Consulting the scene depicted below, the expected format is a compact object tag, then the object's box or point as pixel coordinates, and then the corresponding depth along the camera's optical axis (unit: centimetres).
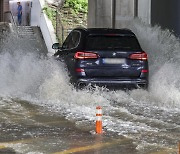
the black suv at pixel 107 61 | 1061
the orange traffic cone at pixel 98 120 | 735
